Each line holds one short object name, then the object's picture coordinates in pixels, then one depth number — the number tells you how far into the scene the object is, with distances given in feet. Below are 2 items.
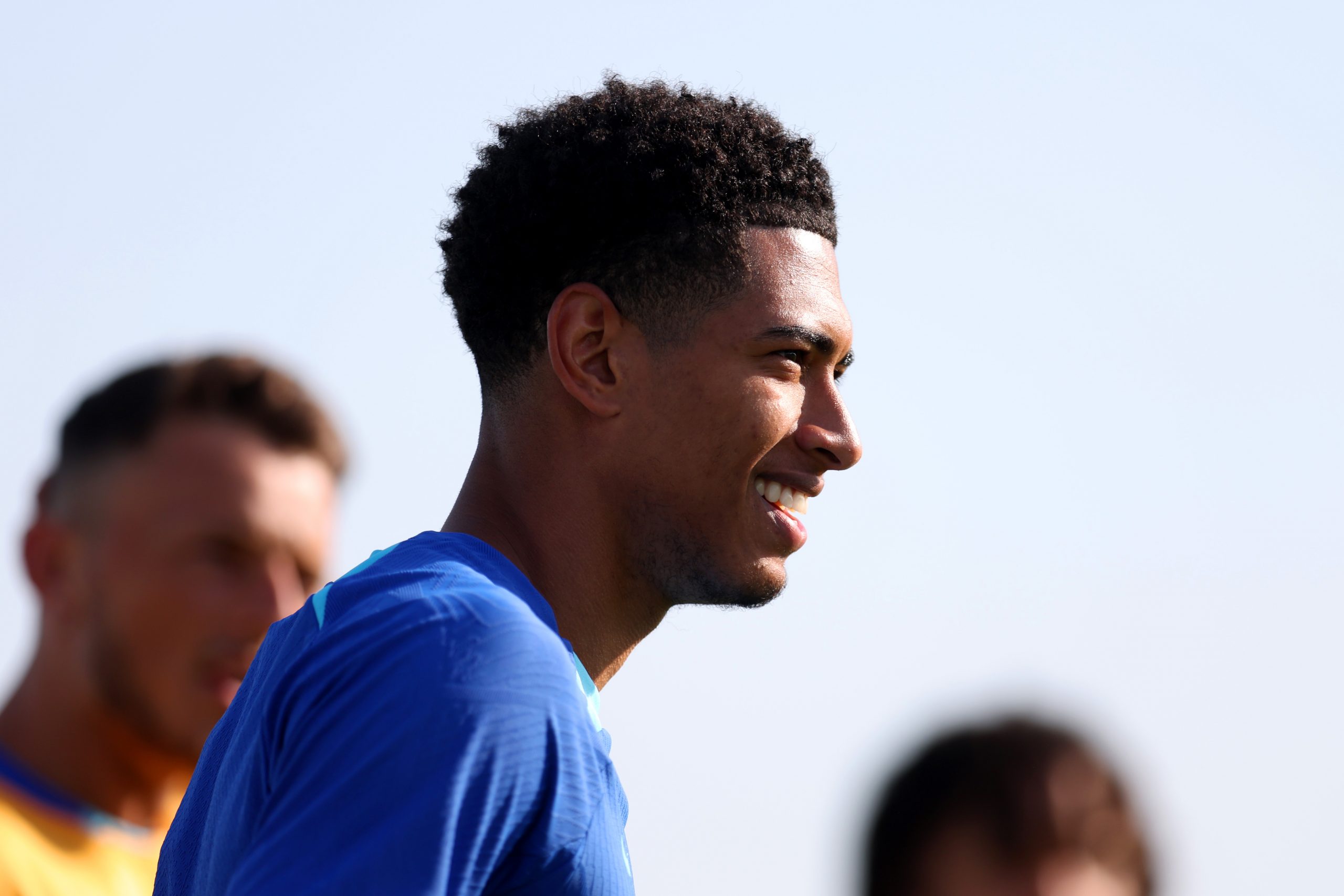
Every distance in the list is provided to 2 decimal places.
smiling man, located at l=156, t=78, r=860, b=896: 14.42
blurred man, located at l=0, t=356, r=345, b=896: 31.45
